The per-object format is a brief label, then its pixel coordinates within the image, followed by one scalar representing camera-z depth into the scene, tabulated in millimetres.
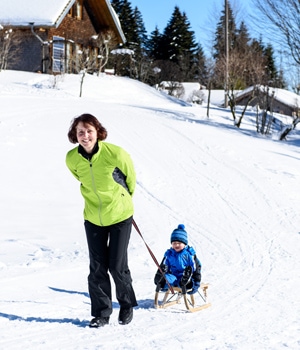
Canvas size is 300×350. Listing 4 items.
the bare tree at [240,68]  22719
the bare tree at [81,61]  29638
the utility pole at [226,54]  23578
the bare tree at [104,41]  32312
